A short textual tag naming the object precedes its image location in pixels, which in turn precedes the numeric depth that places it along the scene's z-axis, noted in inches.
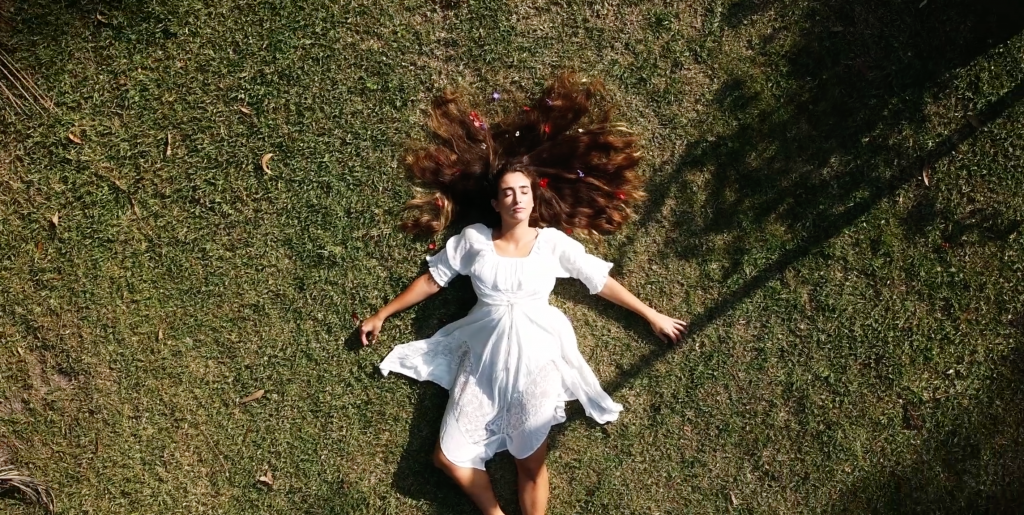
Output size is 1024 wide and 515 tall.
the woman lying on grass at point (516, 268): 133.0
